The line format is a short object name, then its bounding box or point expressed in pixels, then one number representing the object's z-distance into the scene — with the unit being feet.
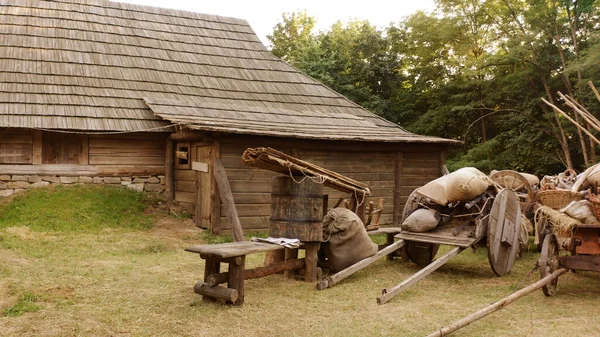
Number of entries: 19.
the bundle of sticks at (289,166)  21.47
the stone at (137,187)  40.65
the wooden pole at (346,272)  21.83
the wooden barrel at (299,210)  22.24
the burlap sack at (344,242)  23.45
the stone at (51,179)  38.26
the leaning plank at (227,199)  32.12
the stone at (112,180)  39.97
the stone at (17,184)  37.29
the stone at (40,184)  37.79
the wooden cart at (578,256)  19.83
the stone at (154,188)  41.22
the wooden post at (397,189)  43.73
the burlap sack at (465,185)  24.20
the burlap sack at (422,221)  24.93
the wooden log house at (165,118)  36.81
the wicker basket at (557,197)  22.31
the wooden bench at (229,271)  18.74
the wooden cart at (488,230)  23.58
